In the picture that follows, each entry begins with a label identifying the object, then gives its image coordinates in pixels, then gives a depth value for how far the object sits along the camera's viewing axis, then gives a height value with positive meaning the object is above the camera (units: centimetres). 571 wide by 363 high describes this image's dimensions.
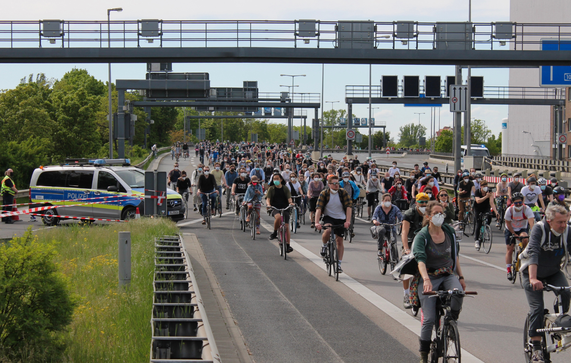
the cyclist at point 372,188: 2419 -101
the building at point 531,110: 8275 +656
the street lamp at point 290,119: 8558 +535
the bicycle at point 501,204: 2190 -146
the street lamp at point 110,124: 3775 +217
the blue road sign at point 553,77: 3575 +442
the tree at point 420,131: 19800 +855
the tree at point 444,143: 12562 +316
